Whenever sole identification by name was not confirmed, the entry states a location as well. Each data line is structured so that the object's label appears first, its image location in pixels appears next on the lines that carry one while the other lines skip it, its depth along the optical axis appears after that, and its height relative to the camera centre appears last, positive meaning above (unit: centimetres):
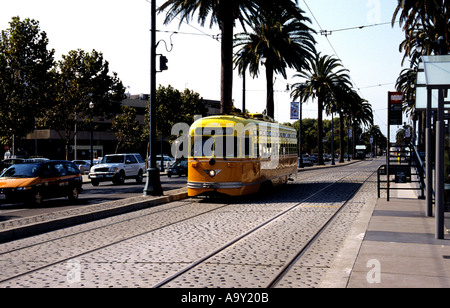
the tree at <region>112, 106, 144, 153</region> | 6769 +348
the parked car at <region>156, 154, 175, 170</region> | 6386 -79
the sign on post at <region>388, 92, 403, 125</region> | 1491 +143
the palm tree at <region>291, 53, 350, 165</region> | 5634 +817
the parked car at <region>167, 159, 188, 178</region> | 4167 -134
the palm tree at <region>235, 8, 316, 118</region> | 3675 +804
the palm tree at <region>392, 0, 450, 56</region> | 3000 +880
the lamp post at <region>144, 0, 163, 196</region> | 1878 +85
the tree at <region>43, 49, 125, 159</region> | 4475 +594
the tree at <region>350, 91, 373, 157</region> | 8800 +690
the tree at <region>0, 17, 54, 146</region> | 2748 +440
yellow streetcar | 1744 -11
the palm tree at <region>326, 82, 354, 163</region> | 5806 +673
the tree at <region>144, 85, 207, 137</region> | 5881 +571
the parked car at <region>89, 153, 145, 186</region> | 2997 -98
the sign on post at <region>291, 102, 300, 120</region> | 5290 +466
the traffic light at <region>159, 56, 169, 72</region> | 1977 +355
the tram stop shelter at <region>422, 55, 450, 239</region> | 918 +58
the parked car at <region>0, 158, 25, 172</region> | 2811 -49
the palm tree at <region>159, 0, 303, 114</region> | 2391 +725
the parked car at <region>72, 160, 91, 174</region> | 5364 -124
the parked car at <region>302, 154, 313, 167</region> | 6463 -98
